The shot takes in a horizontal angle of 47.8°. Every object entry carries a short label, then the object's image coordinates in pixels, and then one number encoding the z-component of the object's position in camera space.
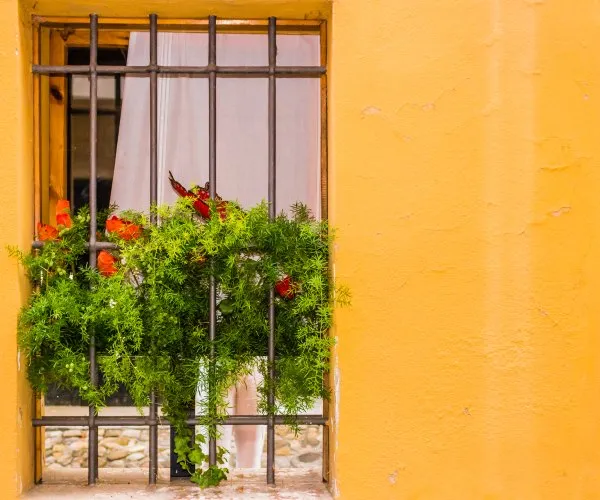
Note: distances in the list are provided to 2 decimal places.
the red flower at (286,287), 2.66
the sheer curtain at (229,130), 3.10
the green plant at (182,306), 2.57
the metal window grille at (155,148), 2.69
